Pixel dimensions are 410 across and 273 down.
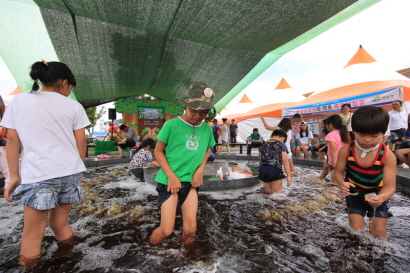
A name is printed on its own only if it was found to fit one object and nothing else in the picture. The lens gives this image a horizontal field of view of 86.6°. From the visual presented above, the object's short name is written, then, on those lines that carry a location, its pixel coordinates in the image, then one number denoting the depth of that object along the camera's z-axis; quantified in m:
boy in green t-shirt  1.85
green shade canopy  4.09
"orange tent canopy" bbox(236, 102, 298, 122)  13.33
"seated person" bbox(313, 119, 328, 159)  6.69
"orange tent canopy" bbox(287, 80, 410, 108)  8.01
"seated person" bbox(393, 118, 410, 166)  4.33
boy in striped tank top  1.70
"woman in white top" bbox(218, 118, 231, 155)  11.63
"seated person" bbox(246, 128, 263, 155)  9.85
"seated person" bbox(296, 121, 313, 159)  8.38
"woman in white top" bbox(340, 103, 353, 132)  5.52
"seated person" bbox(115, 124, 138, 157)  8.48
